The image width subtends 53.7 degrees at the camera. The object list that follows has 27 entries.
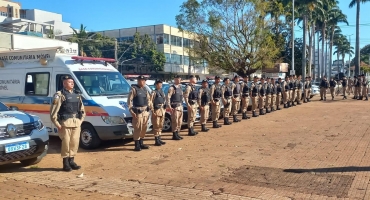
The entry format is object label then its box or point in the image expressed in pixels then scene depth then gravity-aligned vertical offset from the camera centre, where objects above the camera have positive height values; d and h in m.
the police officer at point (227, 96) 12.71 -0.47
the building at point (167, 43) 58.72 +6.70
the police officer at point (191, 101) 10.70 -0.55
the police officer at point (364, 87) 23.73 -0.36
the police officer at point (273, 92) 17.05 -0.46
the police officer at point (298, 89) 20.41 -0.39
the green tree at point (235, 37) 28.12 +3.64
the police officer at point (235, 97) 13.66 -0.54
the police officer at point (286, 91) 18.72 -0.48
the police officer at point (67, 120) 6.89 -0.69
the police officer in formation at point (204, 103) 11.36 -0.63
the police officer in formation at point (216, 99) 11.98 -0.54
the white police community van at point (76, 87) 8.57 -0.08
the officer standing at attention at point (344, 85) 24.57 -0.22
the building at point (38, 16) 56.11 +13.32
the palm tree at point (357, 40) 35.99 +4.09
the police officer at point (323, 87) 23.28 -0.33
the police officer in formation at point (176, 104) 9.93 -0.57
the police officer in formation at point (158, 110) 9.20 -0.67
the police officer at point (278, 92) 17.73 -0.48
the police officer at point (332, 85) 23.98 -0.24
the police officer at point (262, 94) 15.69 -0.51
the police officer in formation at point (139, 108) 8.47 -0.57
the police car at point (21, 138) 6.45 -0.99
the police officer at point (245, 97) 14.48 -0.58
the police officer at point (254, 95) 15.24 -0.53
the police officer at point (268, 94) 16.34 -0.53
